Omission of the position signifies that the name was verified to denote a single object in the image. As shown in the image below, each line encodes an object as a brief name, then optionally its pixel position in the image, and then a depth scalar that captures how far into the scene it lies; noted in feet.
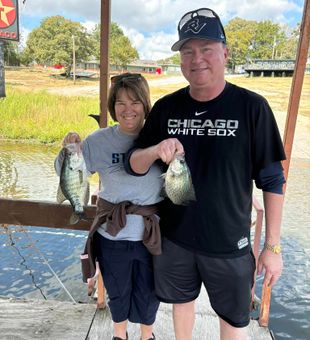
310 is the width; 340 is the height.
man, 4.51
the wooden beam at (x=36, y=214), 7.22
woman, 5.31
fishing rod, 10.38
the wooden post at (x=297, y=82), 5.89
